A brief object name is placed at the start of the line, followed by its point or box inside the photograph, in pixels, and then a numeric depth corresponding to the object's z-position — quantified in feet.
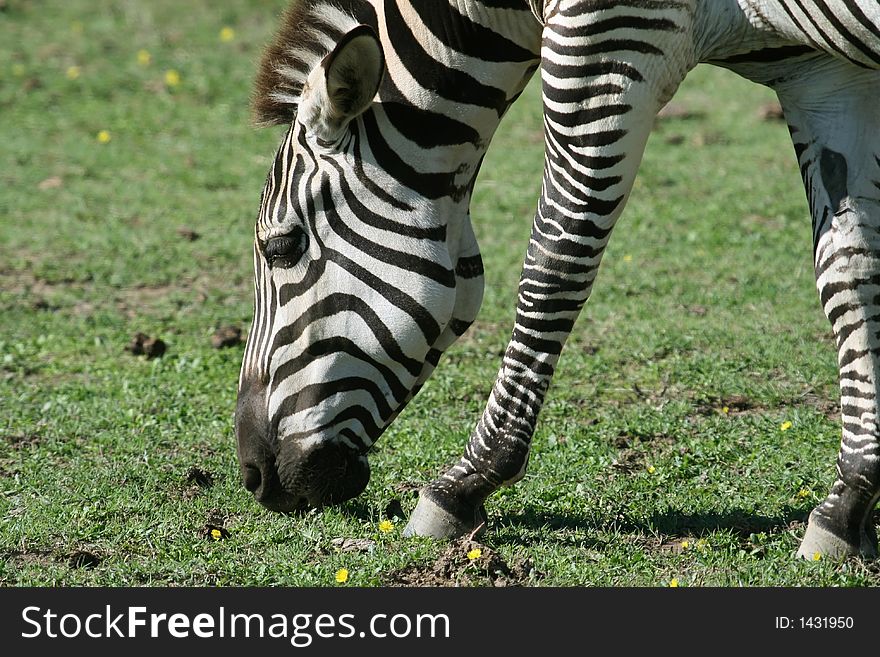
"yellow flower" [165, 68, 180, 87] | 82.48
